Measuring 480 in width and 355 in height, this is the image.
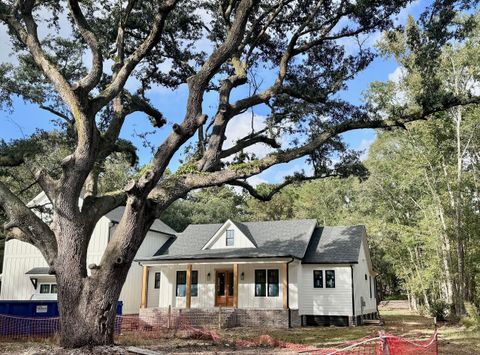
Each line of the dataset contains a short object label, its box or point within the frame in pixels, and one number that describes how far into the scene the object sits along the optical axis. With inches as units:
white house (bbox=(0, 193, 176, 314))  1027.9
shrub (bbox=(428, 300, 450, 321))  876.0
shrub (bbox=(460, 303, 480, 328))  676.1
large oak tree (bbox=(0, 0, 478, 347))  362.9
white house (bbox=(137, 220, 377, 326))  868.6
